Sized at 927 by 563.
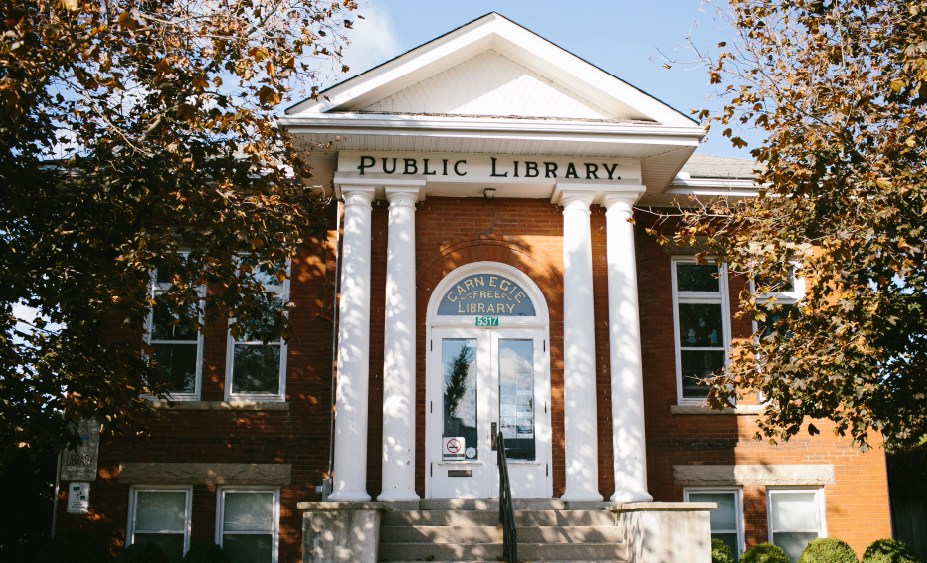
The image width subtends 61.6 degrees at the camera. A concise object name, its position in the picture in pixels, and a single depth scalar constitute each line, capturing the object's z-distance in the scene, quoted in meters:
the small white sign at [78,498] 11.03
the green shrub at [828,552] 10.69
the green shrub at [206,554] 10.40
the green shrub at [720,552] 10.52
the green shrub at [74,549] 10.34
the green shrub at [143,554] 10.28
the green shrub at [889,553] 10.62
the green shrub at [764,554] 10.62
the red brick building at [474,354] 10.47
